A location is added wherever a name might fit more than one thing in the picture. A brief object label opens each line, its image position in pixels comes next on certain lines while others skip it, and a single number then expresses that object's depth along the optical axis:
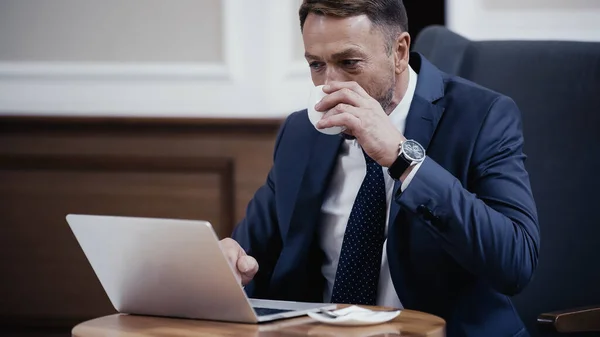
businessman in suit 3.91
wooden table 3.65
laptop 3.68
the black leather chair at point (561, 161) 4.33
